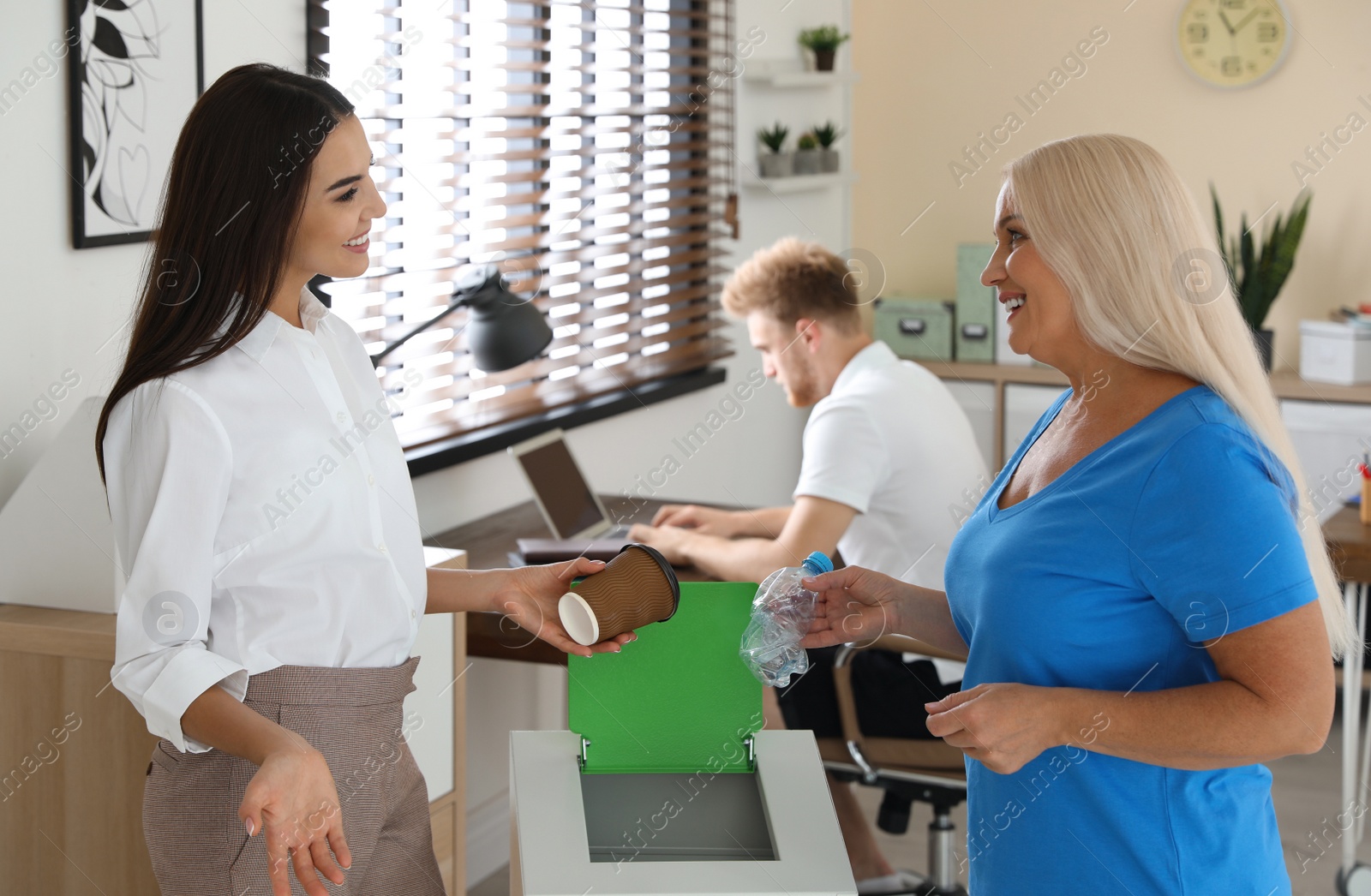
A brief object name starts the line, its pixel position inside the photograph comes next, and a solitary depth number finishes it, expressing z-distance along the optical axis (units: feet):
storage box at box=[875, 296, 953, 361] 14.98
